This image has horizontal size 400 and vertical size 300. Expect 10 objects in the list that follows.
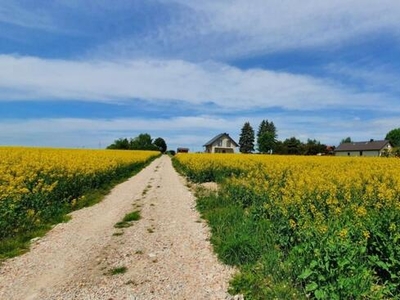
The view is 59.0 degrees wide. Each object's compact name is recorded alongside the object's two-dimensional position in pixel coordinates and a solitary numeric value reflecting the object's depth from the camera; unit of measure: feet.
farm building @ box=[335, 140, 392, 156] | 319.27
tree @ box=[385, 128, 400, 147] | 444.47
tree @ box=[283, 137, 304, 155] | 305.69
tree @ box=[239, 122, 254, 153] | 440.58
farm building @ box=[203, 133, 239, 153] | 357.43
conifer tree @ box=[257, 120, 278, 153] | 393.48
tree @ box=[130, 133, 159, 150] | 391.12
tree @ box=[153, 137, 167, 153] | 495.00
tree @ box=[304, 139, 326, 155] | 302.04
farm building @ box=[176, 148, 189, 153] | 454.81
